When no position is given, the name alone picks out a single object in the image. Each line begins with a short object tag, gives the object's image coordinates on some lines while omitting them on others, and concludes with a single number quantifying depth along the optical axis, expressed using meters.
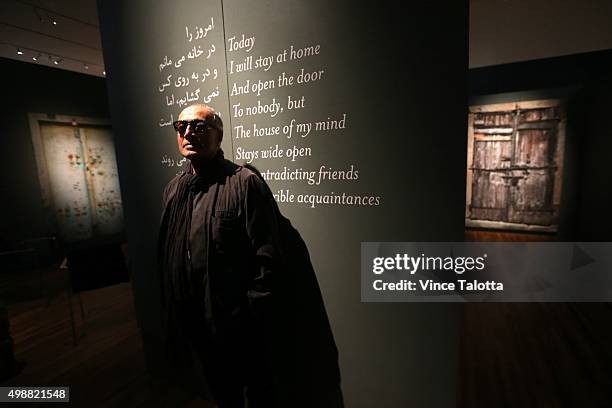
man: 1.39
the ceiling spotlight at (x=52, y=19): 3.42
